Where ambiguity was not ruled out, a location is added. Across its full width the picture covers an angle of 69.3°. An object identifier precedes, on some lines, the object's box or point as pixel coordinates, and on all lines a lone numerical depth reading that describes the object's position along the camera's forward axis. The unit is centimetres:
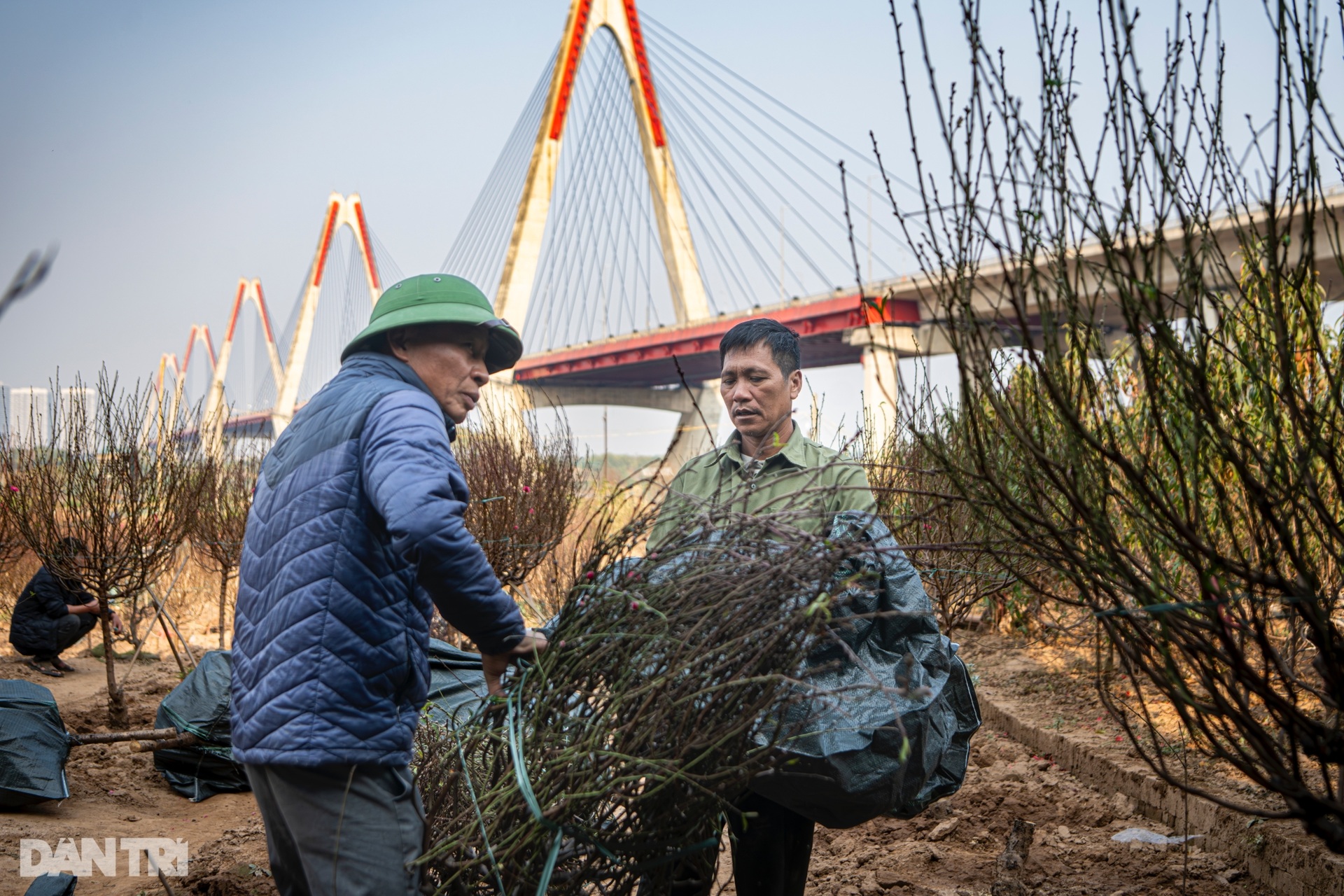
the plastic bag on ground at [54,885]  300
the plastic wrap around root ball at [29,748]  433
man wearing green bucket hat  169
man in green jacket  208
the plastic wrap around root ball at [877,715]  192
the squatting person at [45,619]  806
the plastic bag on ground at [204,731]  477
